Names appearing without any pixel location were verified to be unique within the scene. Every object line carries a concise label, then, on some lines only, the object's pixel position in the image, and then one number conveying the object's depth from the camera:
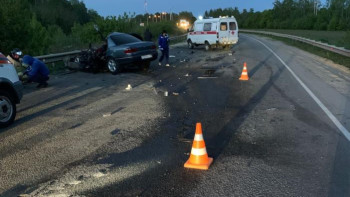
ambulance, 24.61
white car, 7.03
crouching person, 11.11
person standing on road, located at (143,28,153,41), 25.17
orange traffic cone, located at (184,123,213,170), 4.71
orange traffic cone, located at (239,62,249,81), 12.01
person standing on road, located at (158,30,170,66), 16.64
